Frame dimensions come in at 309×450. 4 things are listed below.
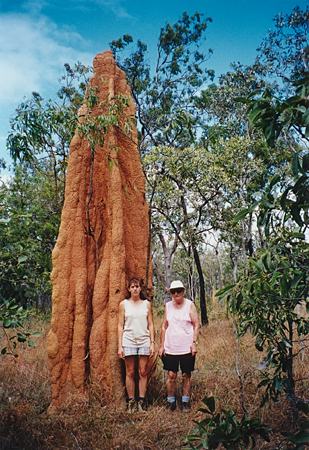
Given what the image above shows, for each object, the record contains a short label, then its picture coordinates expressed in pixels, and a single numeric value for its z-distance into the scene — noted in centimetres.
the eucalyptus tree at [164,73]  1658
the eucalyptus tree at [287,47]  1226
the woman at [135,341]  515
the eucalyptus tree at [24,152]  420
